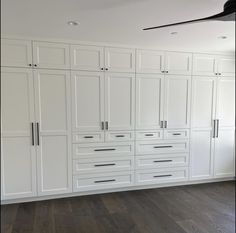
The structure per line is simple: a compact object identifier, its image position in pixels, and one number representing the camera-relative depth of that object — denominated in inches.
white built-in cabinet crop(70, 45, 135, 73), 121.6
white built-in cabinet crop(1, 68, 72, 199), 114.1
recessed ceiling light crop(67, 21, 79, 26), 93.0
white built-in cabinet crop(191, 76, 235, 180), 144.3
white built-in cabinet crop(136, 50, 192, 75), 132.1
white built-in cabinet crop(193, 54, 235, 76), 141.6
